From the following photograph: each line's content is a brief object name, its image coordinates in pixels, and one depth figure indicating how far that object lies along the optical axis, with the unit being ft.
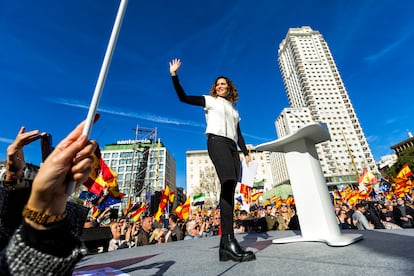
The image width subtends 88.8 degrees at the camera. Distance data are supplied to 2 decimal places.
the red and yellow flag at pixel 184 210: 40.26
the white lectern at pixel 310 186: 8.11
